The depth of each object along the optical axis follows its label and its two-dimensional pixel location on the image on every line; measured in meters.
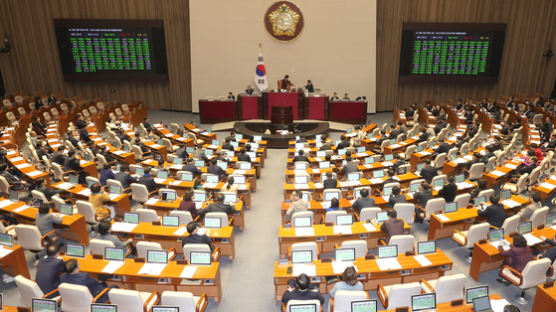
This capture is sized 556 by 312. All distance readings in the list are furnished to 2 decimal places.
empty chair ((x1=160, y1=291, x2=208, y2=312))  5.75
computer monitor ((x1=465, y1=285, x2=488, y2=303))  5.76
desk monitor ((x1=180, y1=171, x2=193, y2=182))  11.43
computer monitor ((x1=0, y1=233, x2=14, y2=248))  7.52
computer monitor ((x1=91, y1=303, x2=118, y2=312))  5.56
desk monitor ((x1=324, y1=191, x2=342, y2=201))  9.85
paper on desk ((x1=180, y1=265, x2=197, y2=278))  6.69
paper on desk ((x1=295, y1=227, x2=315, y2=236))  8.07
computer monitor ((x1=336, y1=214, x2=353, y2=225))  8.47
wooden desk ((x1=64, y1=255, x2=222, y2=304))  6.75
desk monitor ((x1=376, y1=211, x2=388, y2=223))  8.59
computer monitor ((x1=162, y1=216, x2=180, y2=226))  8.55
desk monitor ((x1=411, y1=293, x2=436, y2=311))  5.75
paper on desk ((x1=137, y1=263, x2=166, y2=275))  6.79
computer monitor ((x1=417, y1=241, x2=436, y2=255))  7.29
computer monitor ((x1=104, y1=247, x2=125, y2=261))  7.15
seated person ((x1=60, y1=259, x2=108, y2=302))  6.11
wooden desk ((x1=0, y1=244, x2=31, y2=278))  7.39
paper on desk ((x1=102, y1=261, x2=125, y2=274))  6.86
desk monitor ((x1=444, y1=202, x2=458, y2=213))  9.01
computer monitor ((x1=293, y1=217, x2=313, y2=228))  8.38
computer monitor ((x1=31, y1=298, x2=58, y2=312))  5.62
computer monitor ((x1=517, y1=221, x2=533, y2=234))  7.98
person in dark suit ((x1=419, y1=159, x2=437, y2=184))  11.41
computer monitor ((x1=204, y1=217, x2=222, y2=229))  8.42
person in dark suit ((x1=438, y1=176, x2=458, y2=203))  9.85
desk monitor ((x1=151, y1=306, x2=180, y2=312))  5.40
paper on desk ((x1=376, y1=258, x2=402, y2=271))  6.87
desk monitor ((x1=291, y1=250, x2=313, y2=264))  6.98
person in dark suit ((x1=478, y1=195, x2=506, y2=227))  8.60
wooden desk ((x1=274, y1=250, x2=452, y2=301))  6.81
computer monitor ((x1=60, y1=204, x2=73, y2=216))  8.95
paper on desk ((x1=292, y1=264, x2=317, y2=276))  6.74
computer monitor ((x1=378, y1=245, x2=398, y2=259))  7.20
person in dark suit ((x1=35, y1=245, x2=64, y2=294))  6.40
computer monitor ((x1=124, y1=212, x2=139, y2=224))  8.66
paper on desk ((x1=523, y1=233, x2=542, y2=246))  7.67
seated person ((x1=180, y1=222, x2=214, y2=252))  7.46
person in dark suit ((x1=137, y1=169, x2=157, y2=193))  10.77
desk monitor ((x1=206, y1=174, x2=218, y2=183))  11.24
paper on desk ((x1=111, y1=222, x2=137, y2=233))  8.34
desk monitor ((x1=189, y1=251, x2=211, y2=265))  7.02
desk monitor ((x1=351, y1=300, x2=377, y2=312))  5.51
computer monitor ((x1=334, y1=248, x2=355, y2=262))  7.10
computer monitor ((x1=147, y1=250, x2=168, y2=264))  7.04
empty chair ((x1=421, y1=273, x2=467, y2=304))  6.10
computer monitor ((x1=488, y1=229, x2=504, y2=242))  7.70
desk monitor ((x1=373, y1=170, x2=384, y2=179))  11.56
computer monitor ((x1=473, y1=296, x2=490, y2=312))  5.66
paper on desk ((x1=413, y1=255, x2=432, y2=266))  7.00
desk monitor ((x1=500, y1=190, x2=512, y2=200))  9.57
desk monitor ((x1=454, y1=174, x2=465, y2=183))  10.87
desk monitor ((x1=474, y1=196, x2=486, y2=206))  9.30
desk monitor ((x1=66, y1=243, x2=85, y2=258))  7.16
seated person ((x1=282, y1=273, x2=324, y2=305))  5.80
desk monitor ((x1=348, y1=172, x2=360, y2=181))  11.34
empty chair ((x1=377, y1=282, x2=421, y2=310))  5.99
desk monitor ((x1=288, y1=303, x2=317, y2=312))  5.54
